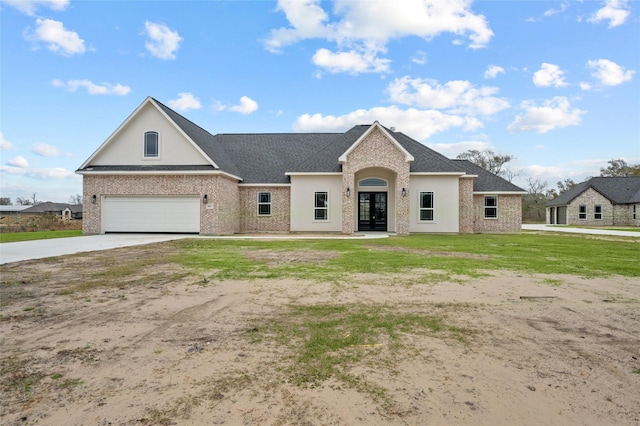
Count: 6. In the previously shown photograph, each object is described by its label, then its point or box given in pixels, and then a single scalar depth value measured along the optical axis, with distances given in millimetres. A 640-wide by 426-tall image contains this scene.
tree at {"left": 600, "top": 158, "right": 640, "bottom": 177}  52169
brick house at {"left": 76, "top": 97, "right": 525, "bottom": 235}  20078
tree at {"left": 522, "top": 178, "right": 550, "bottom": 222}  53312
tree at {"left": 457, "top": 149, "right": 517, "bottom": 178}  50062
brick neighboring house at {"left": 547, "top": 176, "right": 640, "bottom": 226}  37469
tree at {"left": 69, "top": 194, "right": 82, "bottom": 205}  81188
